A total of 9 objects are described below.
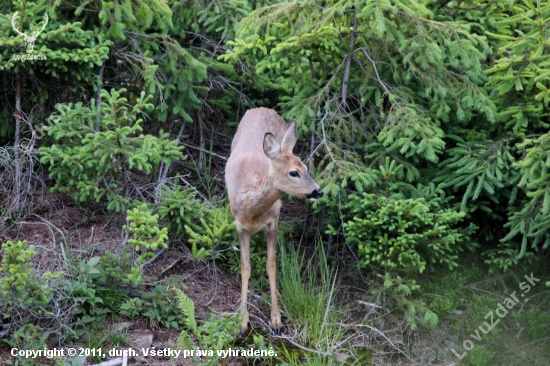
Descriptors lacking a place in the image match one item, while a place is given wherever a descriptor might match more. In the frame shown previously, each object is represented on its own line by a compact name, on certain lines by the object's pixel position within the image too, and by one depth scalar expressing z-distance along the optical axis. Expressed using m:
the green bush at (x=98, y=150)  12.80
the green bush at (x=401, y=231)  12.88
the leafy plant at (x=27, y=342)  11.05
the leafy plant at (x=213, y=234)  13.23
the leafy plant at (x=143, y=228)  12.01
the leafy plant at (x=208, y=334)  11.46
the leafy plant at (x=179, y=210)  13.64
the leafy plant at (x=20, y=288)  10.92
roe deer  12.17
